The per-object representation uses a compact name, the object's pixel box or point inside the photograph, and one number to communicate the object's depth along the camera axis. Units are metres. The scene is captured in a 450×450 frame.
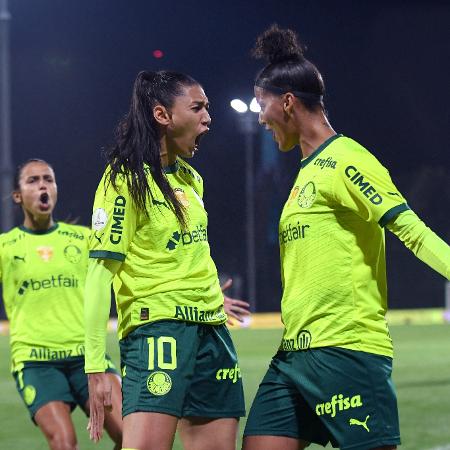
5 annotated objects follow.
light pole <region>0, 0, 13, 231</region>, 36.94
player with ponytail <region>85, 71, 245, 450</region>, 8.40
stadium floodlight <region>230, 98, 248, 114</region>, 45.68
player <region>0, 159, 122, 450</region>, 13.06
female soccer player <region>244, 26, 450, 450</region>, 8.14
